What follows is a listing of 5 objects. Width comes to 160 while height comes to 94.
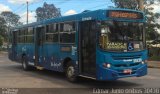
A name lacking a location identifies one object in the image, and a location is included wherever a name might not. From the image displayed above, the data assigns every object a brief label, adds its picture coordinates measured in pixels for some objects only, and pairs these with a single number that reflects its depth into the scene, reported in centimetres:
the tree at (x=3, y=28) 6678
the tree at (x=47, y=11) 7498
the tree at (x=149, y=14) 2244
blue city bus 799
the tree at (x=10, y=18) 9073
